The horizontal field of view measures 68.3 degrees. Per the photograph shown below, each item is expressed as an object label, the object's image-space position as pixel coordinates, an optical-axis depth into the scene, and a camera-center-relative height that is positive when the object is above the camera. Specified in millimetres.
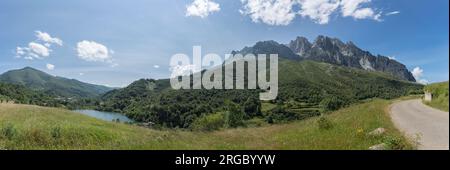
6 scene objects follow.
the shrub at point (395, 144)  10500 -1676
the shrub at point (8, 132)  17492 -2257
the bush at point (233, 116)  81188 -6542
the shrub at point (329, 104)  73938 -3173
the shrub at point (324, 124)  18828 -1878
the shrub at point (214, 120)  93500 -8719
